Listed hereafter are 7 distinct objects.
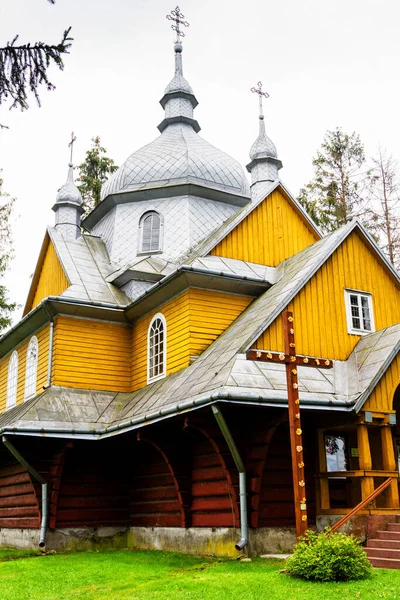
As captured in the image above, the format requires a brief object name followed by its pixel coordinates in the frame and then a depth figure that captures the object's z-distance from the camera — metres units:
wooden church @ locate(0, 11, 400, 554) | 10.80
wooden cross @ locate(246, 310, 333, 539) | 8.42
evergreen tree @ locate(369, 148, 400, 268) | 24.92
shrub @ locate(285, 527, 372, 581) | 7.63
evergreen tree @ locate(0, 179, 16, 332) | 27.97
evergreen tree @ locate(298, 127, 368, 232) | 26.59
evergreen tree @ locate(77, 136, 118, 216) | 30.83
